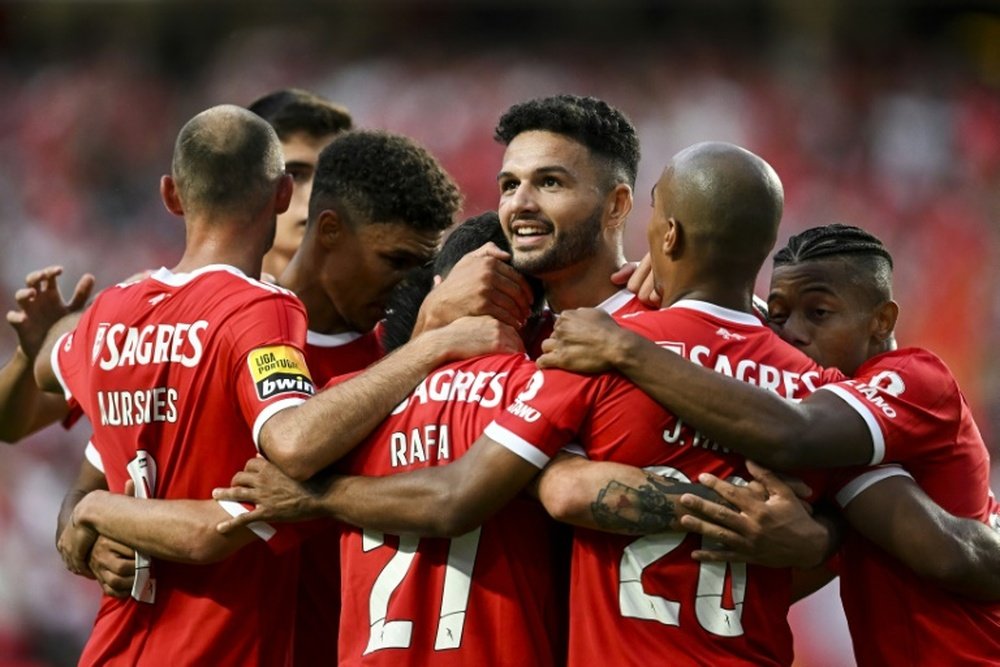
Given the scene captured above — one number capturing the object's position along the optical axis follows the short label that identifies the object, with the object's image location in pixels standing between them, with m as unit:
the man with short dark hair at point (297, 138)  14.59
